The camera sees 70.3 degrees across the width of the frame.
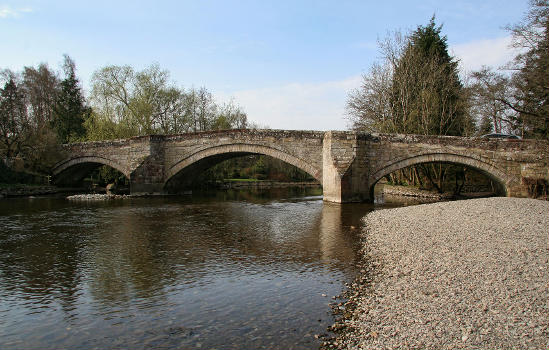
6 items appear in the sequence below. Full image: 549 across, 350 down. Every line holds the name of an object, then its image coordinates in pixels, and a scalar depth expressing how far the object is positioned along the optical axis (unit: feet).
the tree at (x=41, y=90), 117.29
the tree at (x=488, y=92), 58.85
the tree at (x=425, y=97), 73.61
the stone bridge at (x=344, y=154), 55.85
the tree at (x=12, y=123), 86.69
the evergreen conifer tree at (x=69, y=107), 121.08
